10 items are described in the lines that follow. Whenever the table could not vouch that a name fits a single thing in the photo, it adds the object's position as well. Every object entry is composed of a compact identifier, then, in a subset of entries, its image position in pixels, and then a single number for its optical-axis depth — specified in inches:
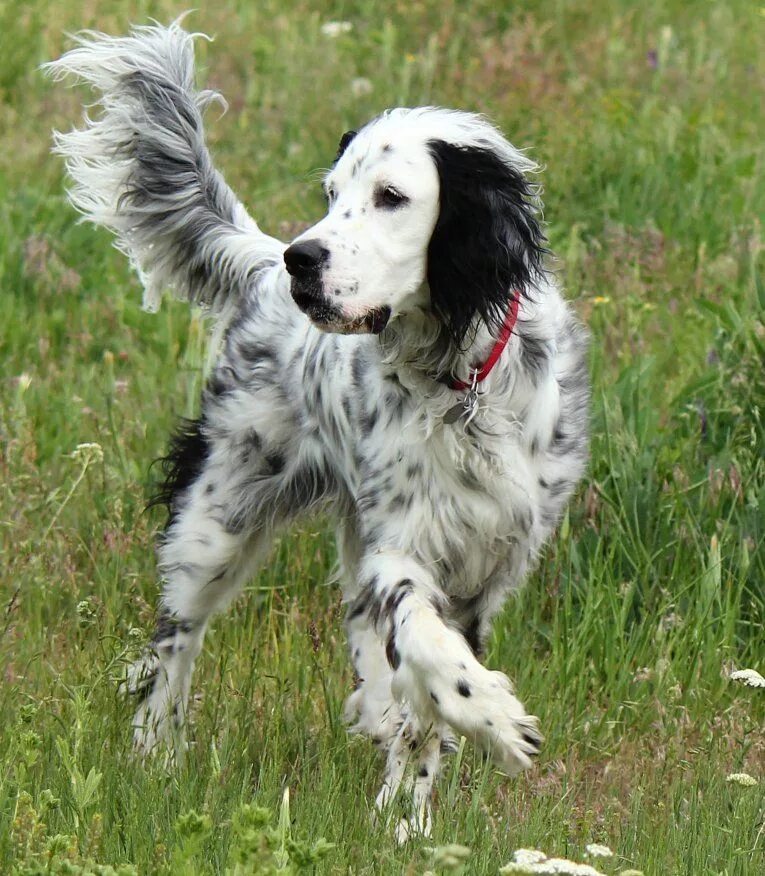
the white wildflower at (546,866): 172.1
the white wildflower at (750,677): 248.5
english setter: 271.0
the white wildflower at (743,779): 225.9
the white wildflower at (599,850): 193.8
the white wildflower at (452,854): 164.7
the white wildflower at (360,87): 647.1
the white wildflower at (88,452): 332.5
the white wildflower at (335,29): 708.7
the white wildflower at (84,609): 263.7
